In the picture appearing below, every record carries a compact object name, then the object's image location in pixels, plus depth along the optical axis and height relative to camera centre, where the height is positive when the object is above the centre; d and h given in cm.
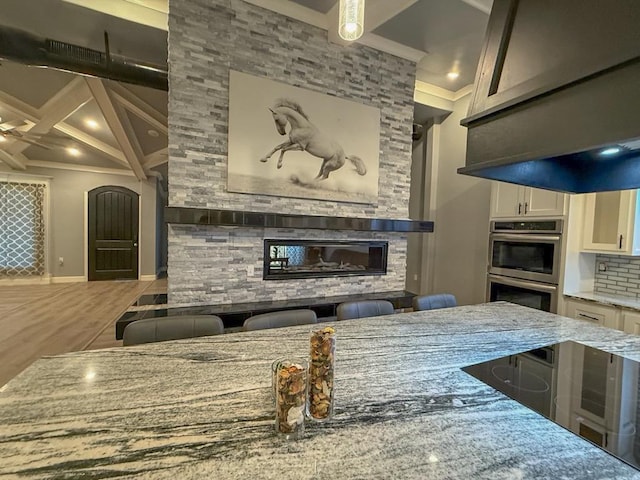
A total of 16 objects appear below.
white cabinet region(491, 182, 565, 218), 287 +34
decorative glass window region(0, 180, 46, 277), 591 -18
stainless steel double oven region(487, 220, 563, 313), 286 -29
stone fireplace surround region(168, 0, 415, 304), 271 +102
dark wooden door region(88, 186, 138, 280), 647 -25
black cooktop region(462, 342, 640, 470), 77 -50
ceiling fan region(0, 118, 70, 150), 419 +126
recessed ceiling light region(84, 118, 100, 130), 474 +159
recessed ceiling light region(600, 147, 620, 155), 113 +34
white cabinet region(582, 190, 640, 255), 247 +13
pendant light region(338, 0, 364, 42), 125 +90
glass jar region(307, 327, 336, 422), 76 -38
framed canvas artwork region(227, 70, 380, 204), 292 +91
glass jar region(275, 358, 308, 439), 68 -40
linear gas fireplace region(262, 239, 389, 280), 317 -34
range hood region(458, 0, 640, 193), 73 +42
